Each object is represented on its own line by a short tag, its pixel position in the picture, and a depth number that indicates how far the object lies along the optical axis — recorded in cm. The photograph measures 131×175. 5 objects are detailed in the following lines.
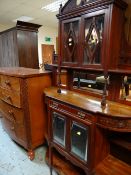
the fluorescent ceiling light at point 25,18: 507
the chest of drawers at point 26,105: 191
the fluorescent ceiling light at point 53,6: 368
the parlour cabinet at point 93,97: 130
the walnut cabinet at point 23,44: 315
